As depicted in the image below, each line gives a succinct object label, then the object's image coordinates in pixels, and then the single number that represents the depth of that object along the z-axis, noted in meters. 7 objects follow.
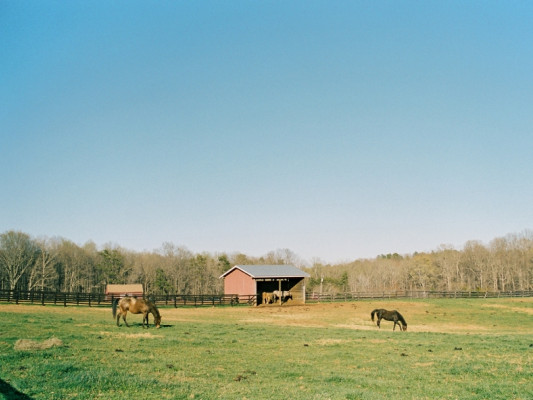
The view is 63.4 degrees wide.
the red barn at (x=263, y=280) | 53.66
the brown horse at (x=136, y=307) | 22.03
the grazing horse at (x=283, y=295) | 53.16
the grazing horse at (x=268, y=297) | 52.53
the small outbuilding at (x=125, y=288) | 76.27
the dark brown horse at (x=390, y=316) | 26.92
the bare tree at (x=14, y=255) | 74.50
